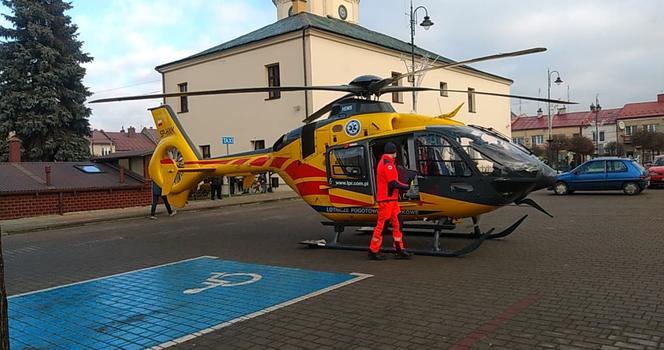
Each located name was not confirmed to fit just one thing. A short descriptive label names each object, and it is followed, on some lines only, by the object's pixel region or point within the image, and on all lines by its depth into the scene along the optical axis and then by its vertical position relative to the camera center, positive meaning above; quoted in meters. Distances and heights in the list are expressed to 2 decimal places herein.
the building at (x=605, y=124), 80.94 +7.09
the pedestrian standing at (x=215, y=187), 26.54 -0.26
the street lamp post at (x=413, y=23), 26.34 +7.55
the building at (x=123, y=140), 100.69 +8.88
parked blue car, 22.06 -0.40
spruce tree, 30.59 +6.25
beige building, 30.30 +6.79
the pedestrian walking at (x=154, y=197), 18.78 -0.48
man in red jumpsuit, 9.12 -0.39
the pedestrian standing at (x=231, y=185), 29.48 -0.23
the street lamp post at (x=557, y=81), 41.66 +6.99
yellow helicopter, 9.22 +0.24
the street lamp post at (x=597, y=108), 58.61 +7.01
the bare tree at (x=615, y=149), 67.78 +2.37
